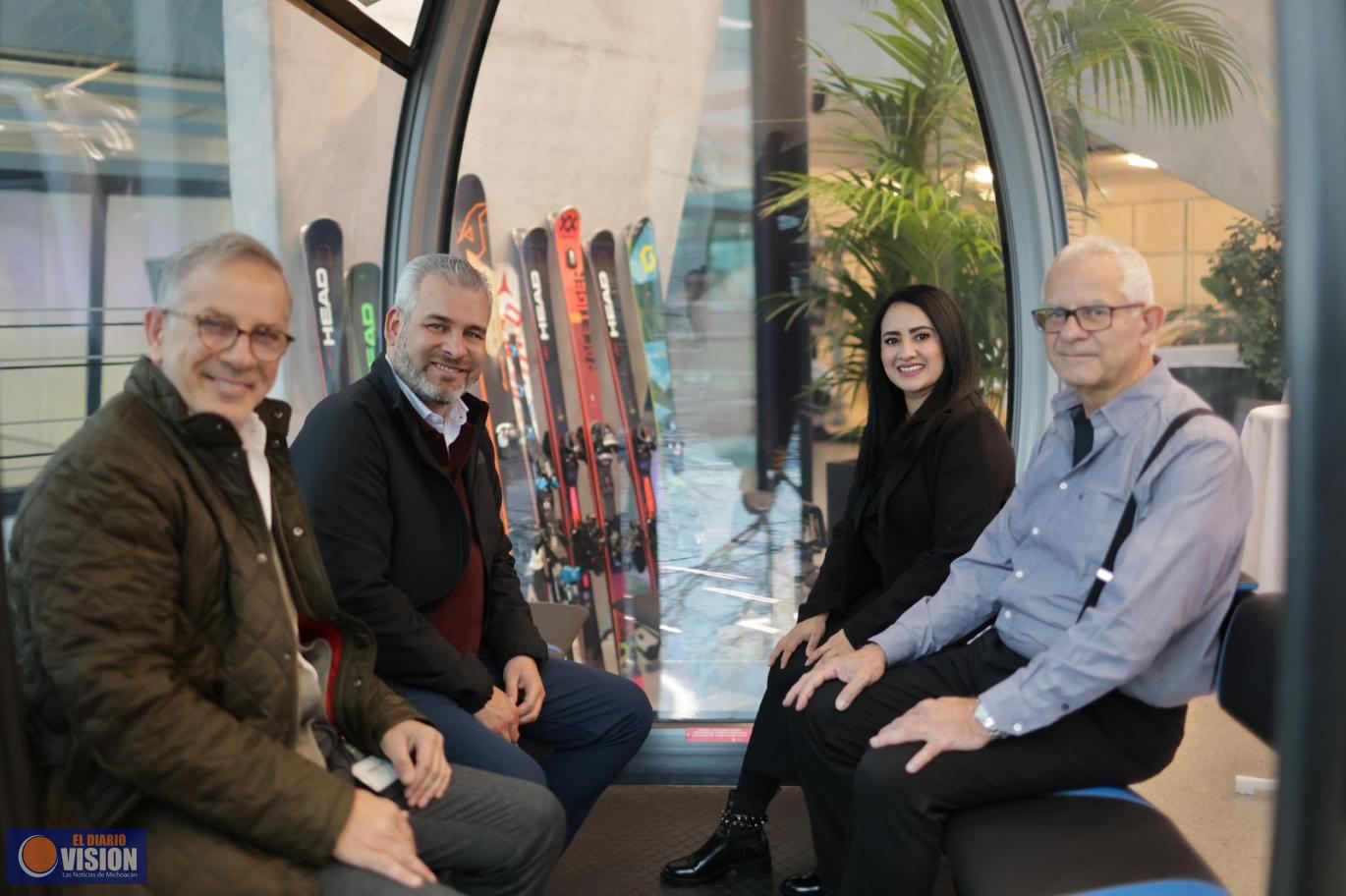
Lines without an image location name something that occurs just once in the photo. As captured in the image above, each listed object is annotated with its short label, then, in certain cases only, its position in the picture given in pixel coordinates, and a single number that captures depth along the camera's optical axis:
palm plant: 3.30
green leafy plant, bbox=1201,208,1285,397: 3.26
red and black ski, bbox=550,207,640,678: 3.77
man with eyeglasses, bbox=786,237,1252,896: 1.71
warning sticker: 3.20
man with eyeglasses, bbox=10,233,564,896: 1.32
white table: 3.01
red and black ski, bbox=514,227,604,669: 3.83
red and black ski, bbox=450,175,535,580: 3.67
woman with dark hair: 2.42
